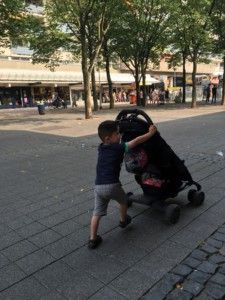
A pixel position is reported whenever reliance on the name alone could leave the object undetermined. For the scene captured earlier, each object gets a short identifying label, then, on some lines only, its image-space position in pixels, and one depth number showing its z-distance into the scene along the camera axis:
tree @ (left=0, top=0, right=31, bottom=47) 17.20
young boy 3.74
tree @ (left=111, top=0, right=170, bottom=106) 25.44
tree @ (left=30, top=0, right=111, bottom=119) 18.19
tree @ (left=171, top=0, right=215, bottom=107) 22.80
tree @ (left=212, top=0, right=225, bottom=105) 25.48
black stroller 4.28
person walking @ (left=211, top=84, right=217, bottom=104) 30.37
